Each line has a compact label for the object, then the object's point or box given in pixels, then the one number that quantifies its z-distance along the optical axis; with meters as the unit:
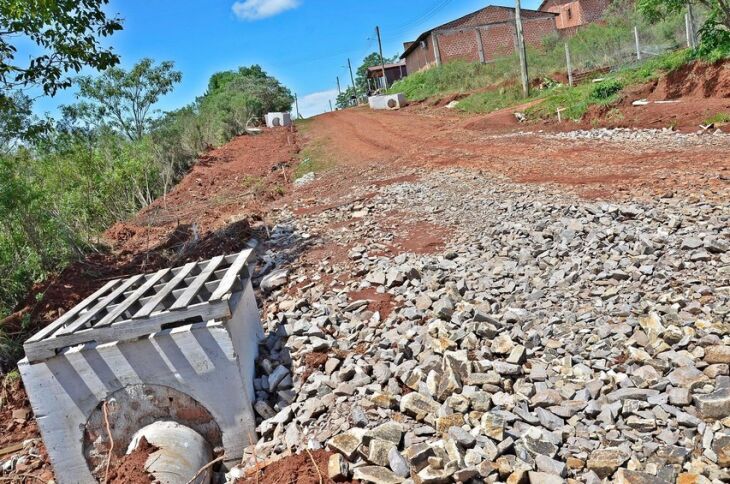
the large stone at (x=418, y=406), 3.13
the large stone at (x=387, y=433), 2.95
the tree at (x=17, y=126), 6.88
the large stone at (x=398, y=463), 2.74
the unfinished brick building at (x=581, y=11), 38.12
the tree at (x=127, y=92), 22.50
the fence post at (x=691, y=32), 15.27
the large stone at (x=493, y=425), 2.81
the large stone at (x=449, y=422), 2.98
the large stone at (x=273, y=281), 5.99
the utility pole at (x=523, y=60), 17.77
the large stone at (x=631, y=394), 2.90
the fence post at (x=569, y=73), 17.69
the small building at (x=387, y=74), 52.78
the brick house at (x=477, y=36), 34.69
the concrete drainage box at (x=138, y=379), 3.66
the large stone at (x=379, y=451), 2.85
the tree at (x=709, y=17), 11.84
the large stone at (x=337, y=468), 2.83
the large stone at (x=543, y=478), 2.49
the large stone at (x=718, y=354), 3.01
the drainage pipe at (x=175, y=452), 3.44
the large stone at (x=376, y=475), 2.71
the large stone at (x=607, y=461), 2.51
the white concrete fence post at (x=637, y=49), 17.77
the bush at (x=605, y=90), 13.66
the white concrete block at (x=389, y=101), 29.36
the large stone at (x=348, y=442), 2.94
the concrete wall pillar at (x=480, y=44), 34.72
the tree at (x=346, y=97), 65.97
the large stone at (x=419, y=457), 2.73
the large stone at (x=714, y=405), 2.66
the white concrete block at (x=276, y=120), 28.72
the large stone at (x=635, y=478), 2.39
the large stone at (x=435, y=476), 2.60
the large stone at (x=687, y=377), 2.88
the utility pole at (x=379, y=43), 43.59
